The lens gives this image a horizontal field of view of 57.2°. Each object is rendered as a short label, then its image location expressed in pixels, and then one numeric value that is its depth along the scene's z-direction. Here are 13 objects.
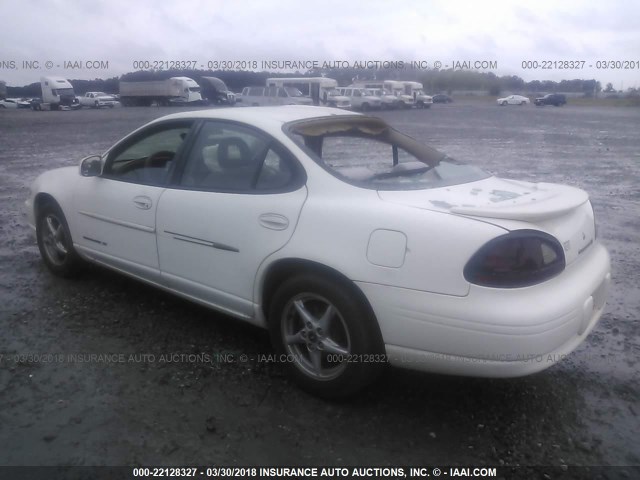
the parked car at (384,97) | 36.56
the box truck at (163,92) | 36.66
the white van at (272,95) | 29.36
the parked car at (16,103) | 43.19
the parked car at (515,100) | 52.22
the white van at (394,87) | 34.24
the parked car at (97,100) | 44.56
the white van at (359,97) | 34.72
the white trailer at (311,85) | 29.53
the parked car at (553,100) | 48.87
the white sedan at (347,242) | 2.59
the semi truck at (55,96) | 40.28
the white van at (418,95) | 36.06
